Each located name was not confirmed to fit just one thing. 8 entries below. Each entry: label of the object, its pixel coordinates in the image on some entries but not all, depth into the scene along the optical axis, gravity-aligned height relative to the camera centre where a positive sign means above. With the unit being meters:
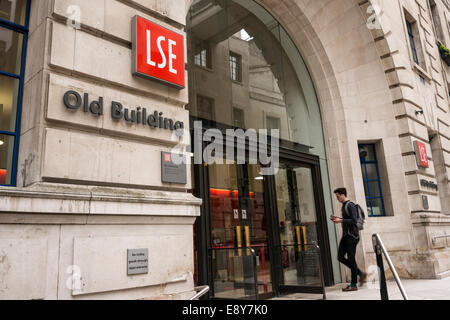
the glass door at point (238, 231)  6.34 +0.05
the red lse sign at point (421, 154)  10.45 +1.99
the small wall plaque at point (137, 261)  4.43 -0.26
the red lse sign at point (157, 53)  5.02 +2.58
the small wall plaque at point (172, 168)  5.07 +0.95
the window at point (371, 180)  10.51 +1.35
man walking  7.67 -0.18
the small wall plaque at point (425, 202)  10.22 +0.61
